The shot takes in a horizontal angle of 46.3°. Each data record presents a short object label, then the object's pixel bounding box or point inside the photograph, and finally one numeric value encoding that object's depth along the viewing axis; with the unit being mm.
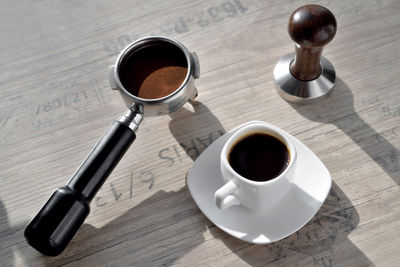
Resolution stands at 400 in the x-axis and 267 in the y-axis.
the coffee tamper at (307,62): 611
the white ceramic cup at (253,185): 570
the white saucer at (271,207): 620
